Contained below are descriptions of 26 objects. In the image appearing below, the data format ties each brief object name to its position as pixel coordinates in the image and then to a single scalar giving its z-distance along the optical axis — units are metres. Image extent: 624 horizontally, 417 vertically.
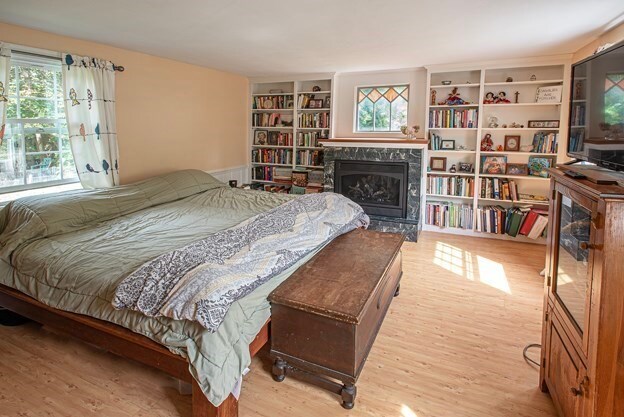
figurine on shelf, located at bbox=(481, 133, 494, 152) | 4.67
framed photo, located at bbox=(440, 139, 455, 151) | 4.88
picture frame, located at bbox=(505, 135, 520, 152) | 4.60
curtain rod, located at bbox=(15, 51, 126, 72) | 2.98
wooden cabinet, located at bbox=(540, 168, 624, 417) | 1.21
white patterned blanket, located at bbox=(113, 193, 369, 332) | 1.62
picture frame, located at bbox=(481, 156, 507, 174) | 4.65
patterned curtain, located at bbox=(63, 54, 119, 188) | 3.30
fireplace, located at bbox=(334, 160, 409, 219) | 4.80
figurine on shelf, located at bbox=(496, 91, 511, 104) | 4.53
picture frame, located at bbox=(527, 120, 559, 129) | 4.34
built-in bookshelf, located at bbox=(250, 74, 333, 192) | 5.52
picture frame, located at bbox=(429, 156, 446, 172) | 5.01
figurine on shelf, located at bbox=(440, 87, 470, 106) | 4.72
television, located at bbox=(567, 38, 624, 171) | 1.44
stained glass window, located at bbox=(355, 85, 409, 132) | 5.10
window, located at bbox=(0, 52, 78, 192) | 3.01
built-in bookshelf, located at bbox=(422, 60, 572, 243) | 4.39
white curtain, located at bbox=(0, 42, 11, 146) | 2.78
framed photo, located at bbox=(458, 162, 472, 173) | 4.84
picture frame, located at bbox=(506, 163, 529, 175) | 4.57
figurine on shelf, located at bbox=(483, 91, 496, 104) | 4.57
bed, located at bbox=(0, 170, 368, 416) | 1.62
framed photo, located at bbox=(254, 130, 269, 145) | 5.95
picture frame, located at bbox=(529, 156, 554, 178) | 4.43
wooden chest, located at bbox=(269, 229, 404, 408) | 1.81
